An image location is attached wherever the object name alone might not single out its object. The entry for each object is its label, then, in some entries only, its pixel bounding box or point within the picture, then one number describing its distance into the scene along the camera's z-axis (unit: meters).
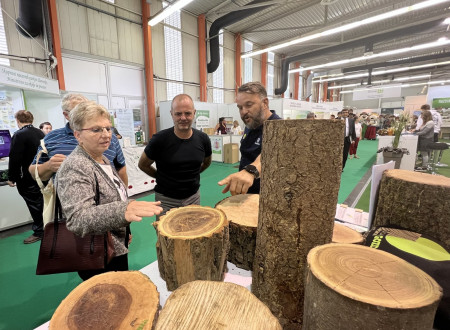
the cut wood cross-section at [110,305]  0.55
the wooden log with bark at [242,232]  0.98
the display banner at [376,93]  15.78
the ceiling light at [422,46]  8.13
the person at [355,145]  8.35
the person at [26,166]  2.59
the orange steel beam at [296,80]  15.77
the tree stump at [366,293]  0.45
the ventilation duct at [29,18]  4.77
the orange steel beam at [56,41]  5.21
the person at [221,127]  8.67
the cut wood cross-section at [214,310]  0.49
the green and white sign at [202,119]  8.27
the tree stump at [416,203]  0.95
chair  5.62
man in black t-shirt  1.82
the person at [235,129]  8.25
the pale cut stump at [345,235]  0.95
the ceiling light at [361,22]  5.27
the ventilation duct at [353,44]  8.95
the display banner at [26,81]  3.16
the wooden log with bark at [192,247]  0.76
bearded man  1.63
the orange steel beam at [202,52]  8.77
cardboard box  7.45
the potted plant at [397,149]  4.99
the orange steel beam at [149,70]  7.17
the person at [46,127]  4.21
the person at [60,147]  1.44
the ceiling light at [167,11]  5.11
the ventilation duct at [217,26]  7.45
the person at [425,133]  5.62
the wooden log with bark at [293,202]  0.66
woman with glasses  0.90
